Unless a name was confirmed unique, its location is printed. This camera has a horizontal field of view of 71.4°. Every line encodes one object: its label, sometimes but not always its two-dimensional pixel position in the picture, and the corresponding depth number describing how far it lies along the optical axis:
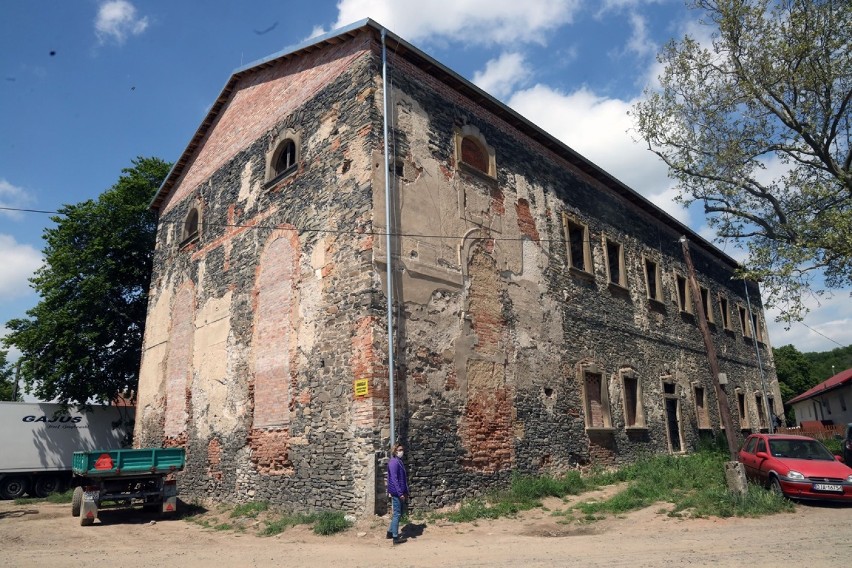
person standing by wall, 8.32
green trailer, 11.26
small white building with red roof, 36.41
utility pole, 13.21
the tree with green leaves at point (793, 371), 54.72
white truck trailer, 18.97
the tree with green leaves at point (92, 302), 19.92
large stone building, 10.38
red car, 9.77
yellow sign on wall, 9.65
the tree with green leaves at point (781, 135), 14.29
